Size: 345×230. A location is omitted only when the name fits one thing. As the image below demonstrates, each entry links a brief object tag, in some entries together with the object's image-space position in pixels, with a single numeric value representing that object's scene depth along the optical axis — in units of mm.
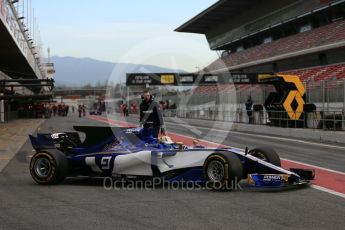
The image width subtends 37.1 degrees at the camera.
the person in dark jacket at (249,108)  31164
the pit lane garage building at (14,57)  25250
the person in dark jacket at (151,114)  9625
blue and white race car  8055
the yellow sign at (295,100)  26516
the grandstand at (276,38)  35378
